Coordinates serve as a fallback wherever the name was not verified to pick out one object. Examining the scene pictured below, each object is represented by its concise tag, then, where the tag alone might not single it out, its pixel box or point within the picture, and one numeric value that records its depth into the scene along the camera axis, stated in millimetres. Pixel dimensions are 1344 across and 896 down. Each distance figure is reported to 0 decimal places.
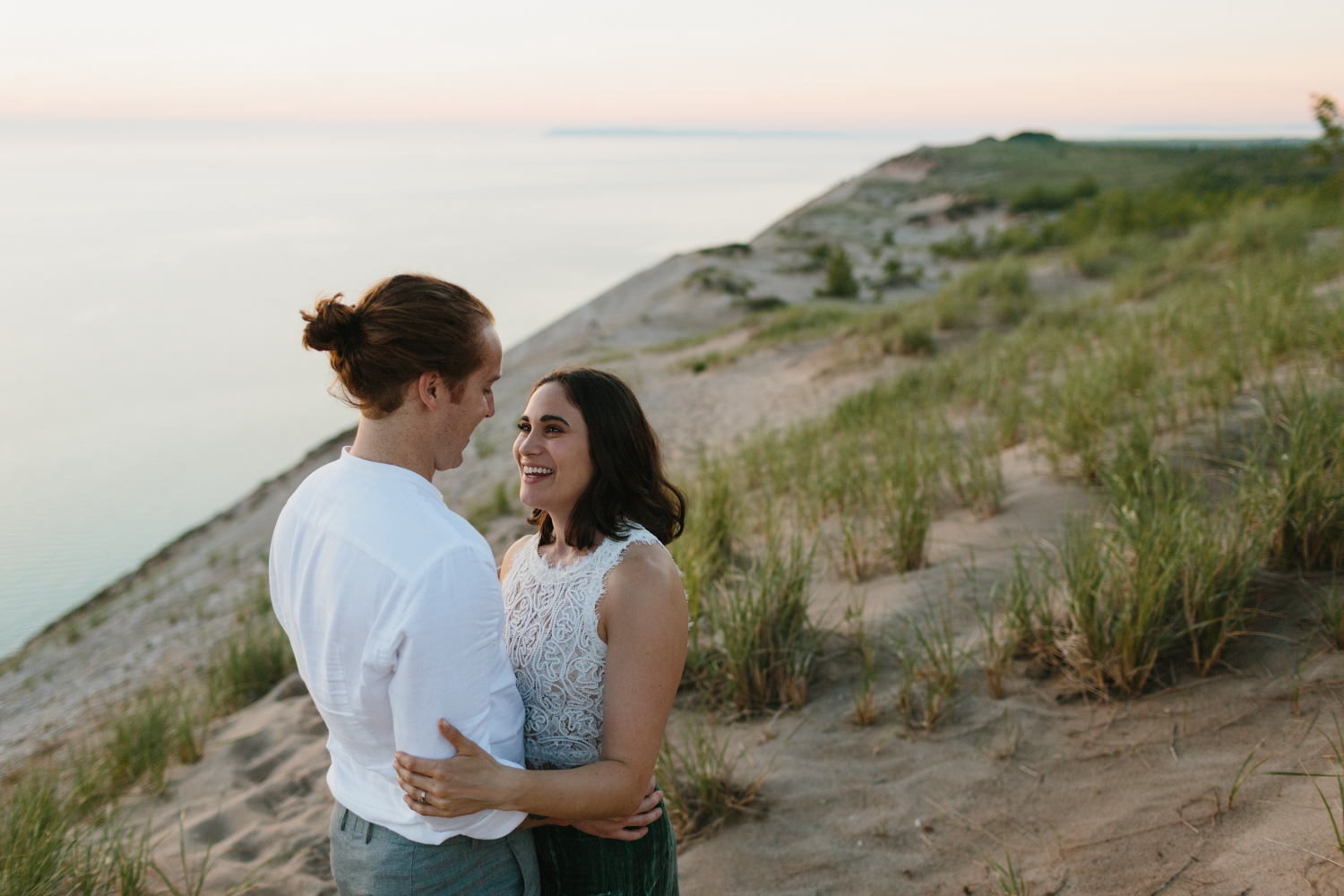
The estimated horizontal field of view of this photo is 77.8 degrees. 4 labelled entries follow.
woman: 1605
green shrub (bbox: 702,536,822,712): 3557
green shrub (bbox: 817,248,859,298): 22578
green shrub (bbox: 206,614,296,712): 5152
